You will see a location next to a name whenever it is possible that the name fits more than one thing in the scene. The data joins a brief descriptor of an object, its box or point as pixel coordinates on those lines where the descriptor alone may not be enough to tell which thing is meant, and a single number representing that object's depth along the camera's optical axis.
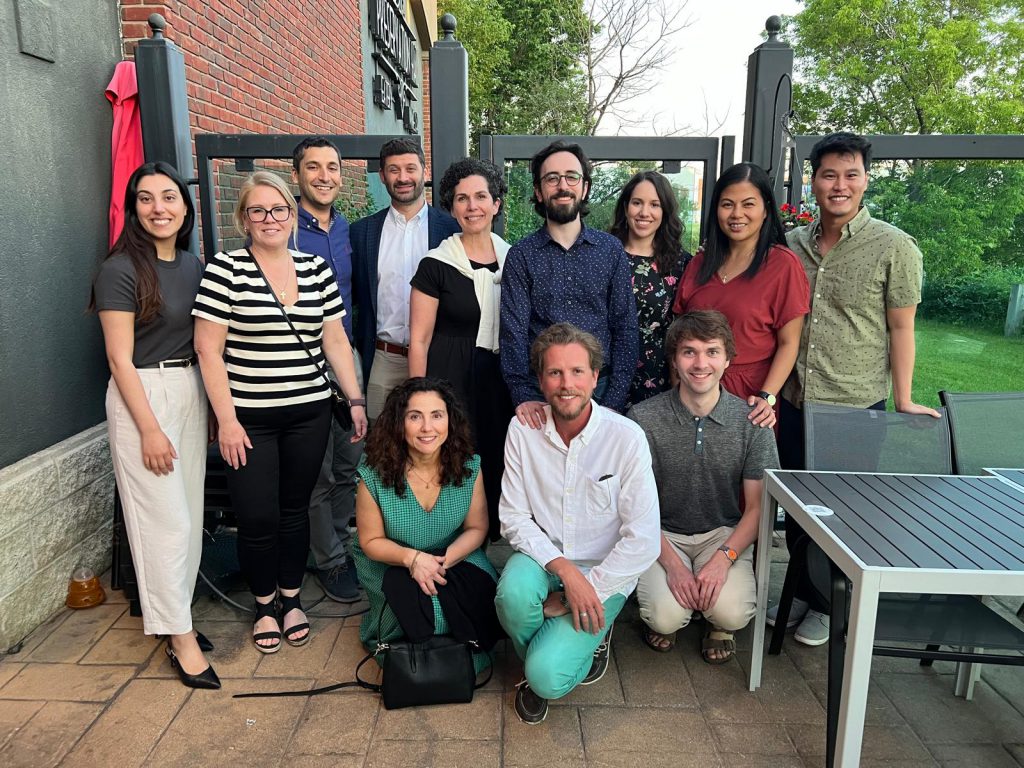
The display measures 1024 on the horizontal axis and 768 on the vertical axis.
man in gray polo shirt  2.56
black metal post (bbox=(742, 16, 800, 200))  3.61
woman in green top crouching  2.50
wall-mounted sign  9.66
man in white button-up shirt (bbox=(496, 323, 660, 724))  2.35
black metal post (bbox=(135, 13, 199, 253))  3.40
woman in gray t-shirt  2.42
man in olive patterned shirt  2.78
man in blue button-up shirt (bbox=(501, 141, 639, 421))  2.78
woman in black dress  2.89
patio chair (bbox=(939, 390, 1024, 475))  2.62
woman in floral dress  3.01
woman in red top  2.78
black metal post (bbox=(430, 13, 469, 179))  3.66
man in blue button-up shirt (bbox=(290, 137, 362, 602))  3.14
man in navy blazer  3.20
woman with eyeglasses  2.53
